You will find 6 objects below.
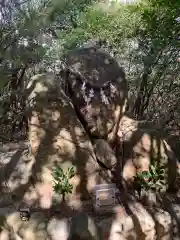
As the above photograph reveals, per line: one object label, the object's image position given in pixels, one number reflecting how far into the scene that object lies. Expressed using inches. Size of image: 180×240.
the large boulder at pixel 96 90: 115.4
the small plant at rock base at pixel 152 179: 113.0
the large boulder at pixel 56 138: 103.6
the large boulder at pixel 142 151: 119.6
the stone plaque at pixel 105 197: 97.0
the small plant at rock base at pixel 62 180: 99.1
